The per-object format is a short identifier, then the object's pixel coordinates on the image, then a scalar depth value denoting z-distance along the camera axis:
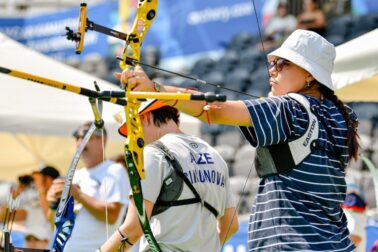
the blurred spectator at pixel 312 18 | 22.49
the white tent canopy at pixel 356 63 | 8.42
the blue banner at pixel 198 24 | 24.66
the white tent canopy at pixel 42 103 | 11.87
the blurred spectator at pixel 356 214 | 9.51
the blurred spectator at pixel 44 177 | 10.65
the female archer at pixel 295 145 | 5.31
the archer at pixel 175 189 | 6.49
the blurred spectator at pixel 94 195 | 8.51
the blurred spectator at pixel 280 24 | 23.09
